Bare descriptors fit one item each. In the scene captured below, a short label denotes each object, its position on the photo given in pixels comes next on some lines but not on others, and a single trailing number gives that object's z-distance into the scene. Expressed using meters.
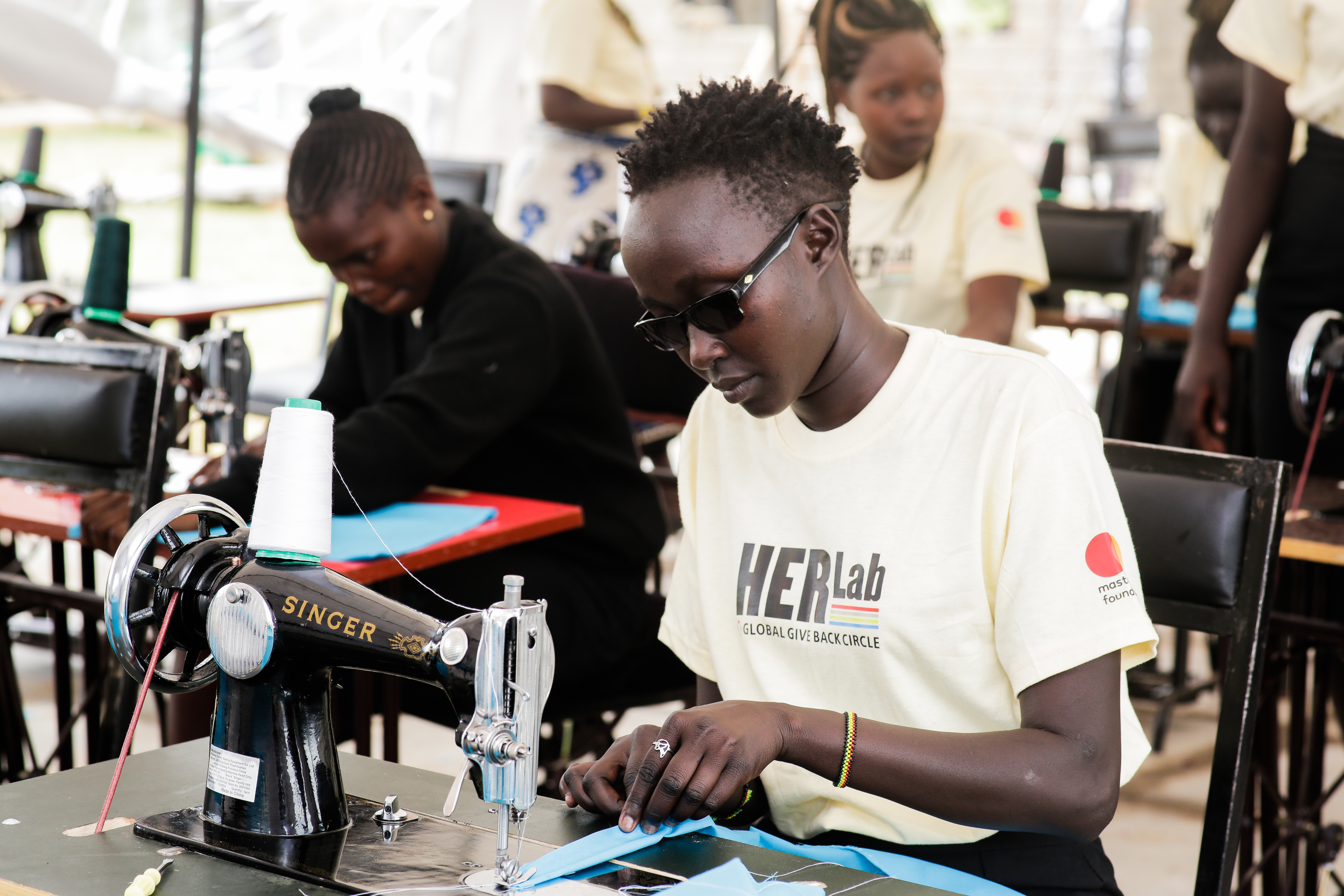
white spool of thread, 2.34
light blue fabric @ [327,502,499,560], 3.04
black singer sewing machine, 2.26
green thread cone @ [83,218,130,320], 3.63
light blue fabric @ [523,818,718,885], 2.25
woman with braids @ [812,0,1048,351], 4.48
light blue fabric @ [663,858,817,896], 2.20
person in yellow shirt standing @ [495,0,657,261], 6.84
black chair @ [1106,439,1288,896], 2.69
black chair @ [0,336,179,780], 3.11
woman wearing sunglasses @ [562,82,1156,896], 2.38
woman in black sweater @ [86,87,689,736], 3.39
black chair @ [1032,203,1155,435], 6.04
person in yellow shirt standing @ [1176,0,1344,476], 3.76
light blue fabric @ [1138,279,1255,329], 6.12
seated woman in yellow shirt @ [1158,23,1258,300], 6.19
